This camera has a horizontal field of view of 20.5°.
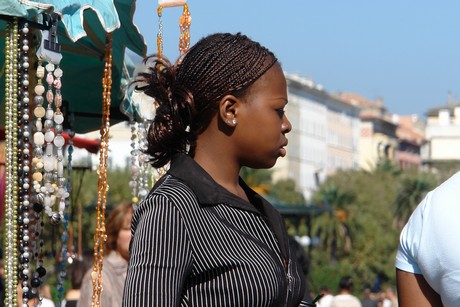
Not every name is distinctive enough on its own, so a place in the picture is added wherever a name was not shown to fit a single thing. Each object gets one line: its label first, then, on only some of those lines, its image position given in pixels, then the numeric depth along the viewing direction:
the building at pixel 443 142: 109.00
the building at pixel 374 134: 114.88
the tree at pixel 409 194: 75.25
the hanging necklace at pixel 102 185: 5.62
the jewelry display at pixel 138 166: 6.42
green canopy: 4.97
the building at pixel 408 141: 122.69
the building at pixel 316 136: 96.31
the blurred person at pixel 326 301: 15.02
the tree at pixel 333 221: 68.00
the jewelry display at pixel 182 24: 5.84
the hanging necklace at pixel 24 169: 4.81
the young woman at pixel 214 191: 2.75
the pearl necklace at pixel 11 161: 4.74
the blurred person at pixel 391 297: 34.28
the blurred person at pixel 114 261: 6.02
